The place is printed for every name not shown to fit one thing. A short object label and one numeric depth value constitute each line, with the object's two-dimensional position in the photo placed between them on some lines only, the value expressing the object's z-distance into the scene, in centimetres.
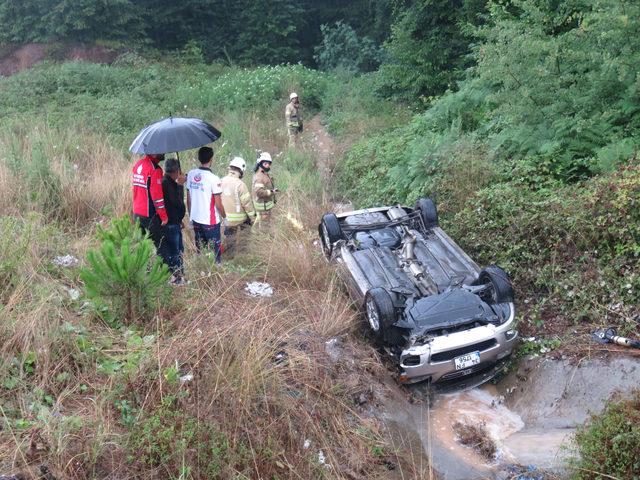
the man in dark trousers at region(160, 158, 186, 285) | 670
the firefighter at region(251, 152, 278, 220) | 838
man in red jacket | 651
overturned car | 546
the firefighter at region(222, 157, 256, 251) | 788
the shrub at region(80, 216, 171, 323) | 502
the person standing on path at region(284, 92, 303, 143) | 1474
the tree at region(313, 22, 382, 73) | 2405
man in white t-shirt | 711
